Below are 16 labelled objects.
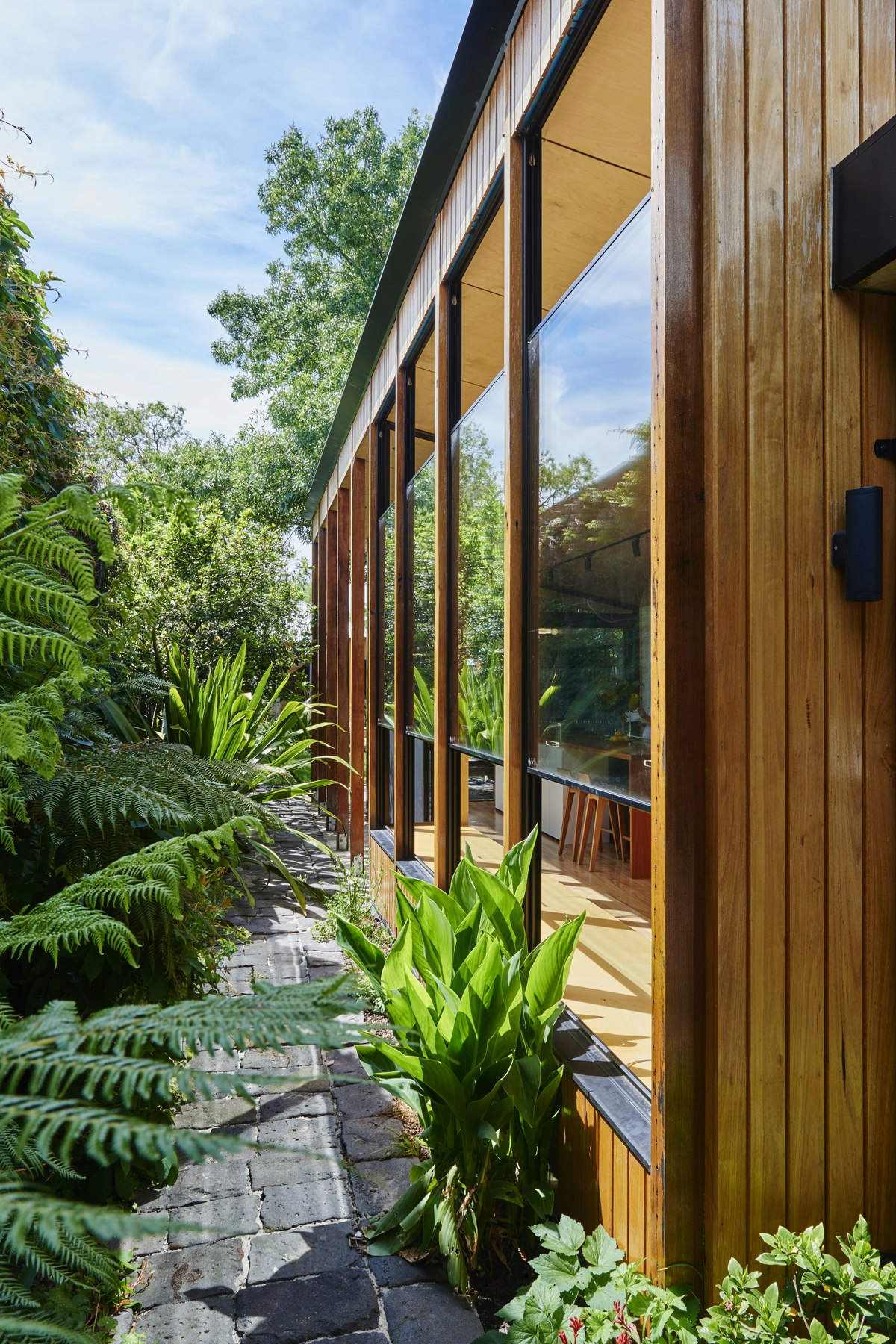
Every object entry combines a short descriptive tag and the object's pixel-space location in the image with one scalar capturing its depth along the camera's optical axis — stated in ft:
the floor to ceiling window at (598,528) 6.06
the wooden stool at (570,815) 9.85
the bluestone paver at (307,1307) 5.77
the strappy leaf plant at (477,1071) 6.34
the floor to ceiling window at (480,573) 9.43
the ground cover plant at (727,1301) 4.34
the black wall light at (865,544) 5.00
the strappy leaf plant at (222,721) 14.96
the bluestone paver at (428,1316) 5.76
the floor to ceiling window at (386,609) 16.98
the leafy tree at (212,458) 55.52
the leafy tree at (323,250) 52.21
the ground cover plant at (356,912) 14.19
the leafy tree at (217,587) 27.78
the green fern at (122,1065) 1.46
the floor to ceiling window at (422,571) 12.91
